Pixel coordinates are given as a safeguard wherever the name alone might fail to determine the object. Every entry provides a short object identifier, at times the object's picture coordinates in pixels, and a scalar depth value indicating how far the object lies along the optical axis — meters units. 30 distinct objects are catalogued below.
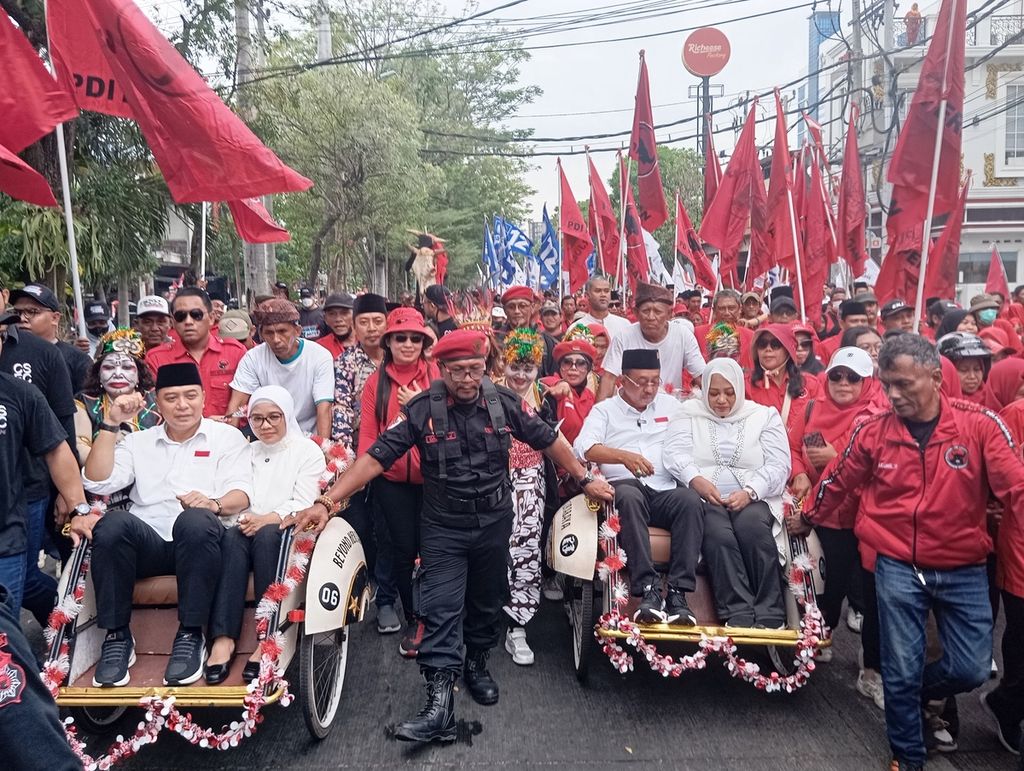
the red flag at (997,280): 11.81
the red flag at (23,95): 5.49
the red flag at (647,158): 11.37
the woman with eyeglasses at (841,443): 4.28
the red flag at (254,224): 6.56
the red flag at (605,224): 13.14
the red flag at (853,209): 10.27
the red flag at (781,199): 8.89
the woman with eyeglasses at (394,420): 4.73
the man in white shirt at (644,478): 4.24
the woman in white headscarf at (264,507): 3.71
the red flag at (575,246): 12.37
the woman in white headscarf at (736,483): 4.21
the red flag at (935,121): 6.23
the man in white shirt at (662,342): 6.14
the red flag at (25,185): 5.07
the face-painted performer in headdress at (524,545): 4.73
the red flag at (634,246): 11.74
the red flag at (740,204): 9.87
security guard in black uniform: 3.94
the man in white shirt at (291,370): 5.18
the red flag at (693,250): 12.12
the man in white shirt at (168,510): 3.67
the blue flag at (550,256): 17.43
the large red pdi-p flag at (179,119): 5.31
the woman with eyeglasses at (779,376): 5.29
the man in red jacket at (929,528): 3.36
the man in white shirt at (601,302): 8.22
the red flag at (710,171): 12.38
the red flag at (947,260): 7.03
